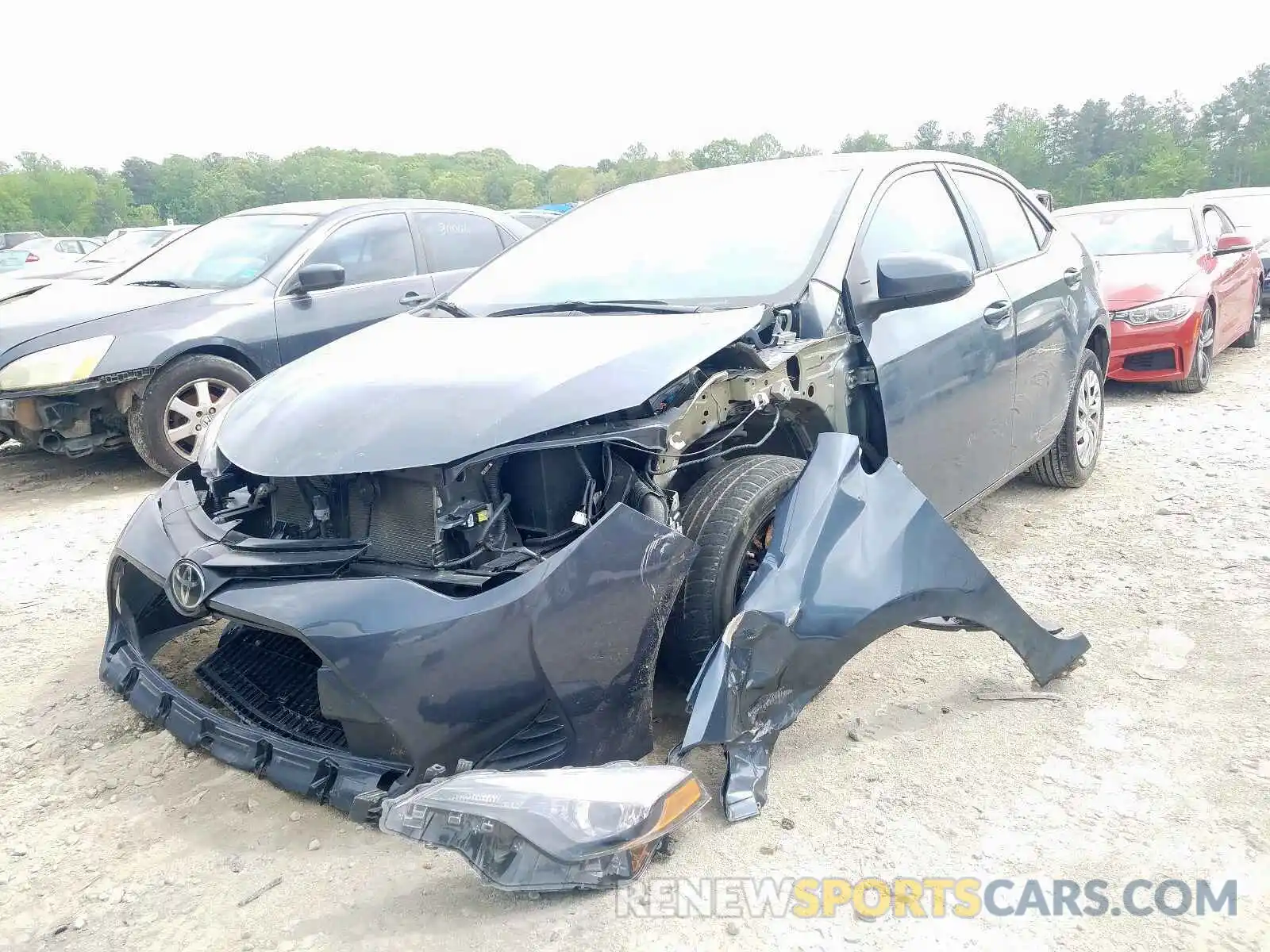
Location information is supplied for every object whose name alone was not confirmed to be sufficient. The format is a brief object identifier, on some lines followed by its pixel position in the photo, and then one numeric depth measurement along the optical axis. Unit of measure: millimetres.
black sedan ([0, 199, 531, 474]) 5242
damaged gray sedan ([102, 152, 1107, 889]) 2104
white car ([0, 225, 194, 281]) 6684
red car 6949
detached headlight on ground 1889
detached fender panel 2301
